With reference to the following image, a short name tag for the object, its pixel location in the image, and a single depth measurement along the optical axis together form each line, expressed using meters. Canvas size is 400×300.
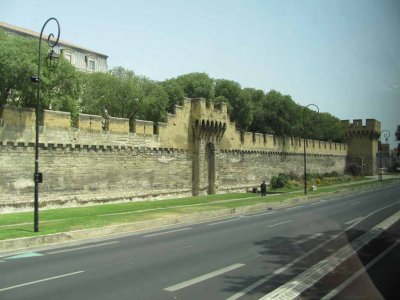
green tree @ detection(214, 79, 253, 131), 59.09
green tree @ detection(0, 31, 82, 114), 24.45
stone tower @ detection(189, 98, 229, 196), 39.16
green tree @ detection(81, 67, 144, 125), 43.50
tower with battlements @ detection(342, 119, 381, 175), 79.19
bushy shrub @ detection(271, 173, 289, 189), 50.59
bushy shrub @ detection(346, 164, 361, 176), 78.62
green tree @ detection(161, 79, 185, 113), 53.75
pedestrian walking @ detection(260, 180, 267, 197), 38.56
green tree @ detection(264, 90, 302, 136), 60.69
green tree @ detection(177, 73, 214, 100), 55.91
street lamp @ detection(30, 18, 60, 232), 16.86
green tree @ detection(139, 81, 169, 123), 45.61
